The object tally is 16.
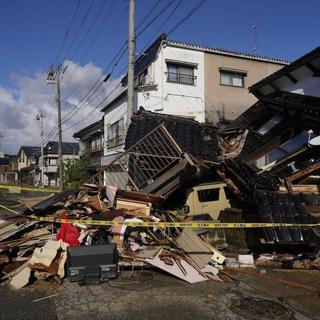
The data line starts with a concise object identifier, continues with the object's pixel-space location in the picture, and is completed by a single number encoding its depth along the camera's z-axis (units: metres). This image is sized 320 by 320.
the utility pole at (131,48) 12.12
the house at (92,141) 26.05
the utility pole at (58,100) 25.93
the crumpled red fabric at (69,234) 6.31
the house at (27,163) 54.84
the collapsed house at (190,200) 6.03
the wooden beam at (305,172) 7.56
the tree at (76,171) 25.53
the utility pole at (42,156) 40.97
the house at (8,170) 66.75
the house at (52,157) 48.40
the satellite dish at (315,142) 7.75
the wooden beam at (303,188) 7.42
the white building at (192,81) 16.96
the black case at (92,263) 5.42
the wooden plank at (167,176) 8.41
